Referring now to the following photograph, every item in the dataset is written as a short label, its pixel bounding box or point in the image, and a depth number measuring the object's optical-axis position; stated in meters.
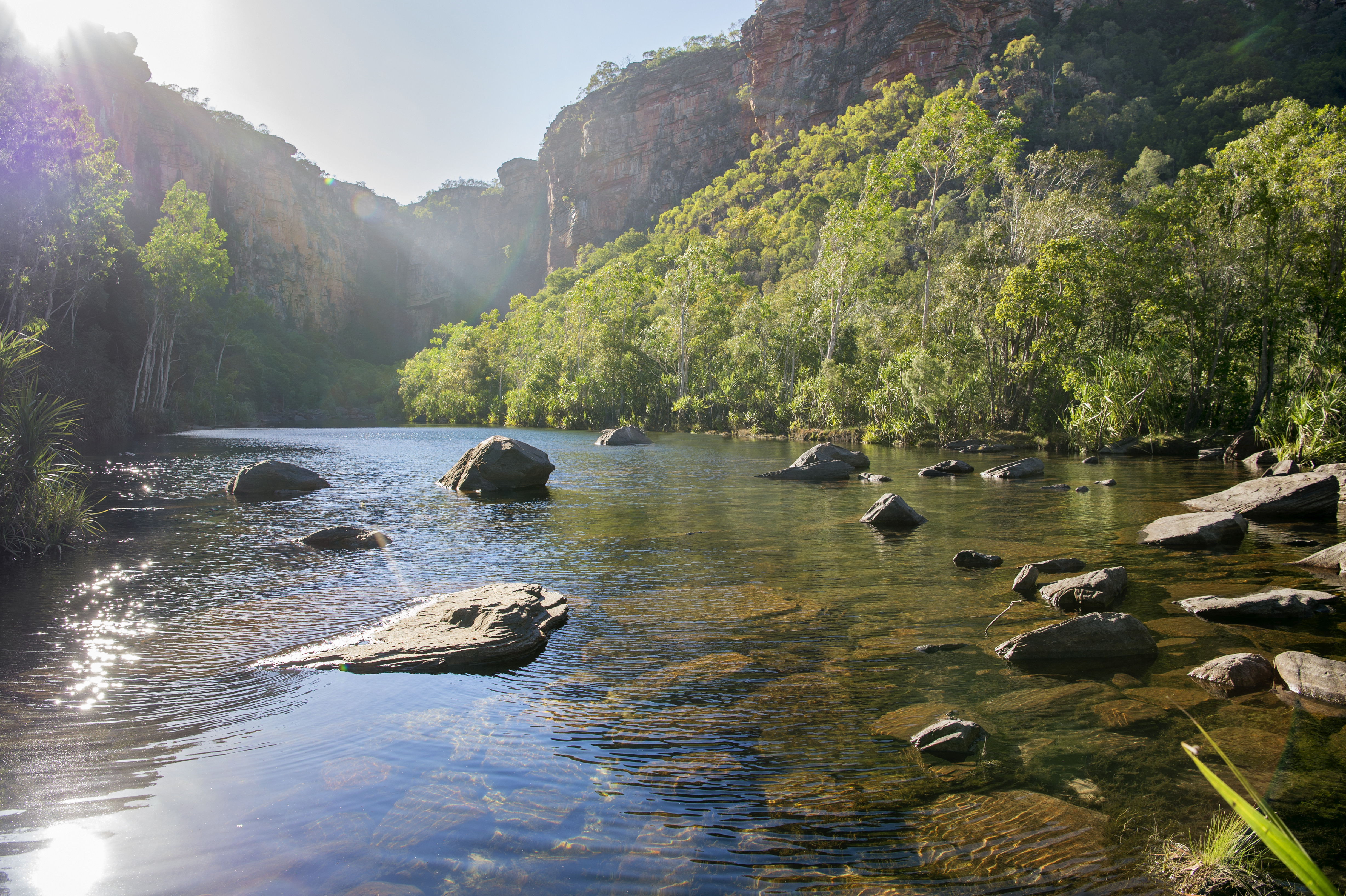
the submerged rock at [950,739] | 5.13
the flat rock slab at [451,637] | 7.13
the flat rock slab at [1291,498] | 13.73
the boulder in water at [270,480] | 20.00
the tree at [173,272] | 48.06
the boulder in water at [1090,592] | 8.76
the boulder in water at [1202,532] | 11.79
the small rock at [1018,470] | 22.89
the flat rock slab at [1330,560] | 10.03
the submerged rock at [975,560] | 11.15
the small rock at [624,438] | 42.53
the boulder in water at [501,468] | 21.81
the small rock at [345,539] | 13.45
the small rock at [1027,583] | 9.41
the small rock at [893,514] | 14.82
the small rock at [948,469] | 24.58
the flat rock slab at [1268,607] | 7.97
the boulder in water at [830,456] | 25.27
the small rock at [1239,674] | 6.18
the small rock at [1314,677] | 5.90
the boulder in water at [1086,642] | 7.00
